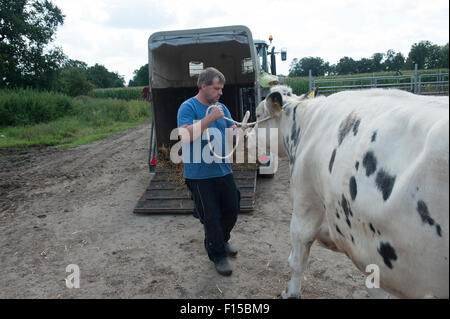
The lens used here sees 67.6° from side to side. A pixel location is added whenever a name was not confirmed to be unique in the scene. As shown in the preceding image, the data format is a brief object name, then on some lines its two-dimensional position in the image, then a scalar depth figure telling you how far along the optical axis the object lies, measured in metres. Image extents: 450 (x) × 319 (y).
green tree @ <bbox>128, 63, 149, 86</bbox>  76.77
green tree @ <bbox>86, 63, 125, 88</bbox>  78.75
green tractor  9.28
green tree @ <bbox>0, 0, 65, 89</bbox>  25.17
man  3.02
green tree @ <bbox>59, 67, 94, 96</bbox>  35.75
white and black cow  1.32
